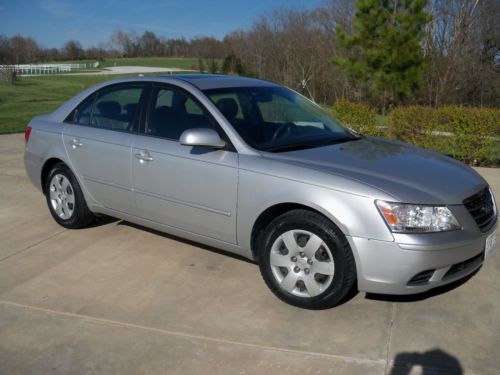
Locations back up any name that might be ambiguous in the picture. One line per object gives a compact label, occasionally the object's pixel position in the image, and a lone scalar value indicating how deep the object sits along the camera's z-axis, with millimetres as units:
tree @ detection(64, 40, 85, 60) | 101456
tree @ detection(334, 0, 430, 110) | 20828
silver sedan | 3455
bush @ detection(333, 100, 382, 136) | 10289
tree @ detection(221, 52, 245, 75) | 33303
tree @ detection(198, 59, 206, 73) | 43706
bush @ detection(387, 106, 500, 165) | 8641
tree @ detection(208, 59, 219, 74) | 39225
